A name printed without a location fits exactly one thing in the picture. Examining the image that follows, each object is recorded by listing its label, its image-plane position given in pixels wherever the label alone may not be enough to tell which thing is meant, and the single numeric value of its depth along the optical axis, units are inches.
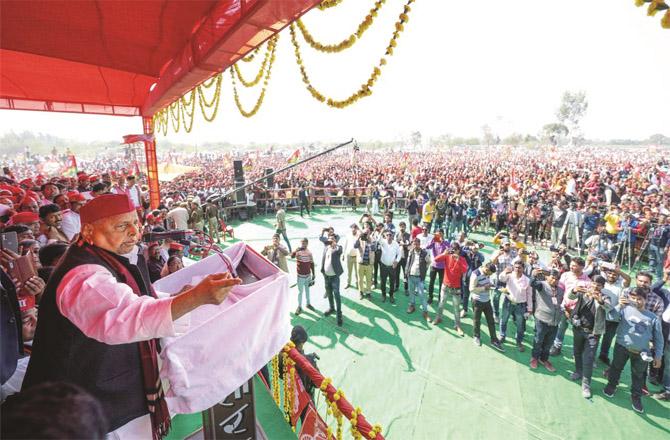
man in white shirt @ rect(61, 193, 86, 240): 212.4
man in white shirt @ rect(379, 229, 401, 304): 305.4
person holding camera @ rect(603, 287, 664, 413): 180.9
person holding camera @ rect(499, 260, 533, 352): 231.0
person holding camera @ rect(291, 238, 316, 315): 278.4
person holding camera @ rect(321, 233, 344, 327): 268.2
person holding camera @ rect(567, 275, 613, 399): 193.0
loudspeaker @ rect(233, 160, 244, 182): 640.4
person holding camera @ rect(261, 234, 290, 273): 286.8
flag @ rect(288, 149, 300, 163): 799.6
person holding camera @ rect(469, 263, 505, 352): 234.8
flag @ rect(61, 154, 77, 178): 581.4
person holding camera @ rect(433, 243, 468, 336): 254.8
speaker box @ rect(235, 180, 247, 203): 637.3
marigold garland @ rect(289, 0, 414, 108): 176.2
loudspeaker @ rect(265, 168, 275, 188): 698.9
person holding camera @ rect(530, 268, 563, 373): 213.2
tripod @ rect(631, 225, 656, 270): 366.6
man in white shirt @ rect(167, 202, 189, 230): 381.1
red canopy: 158.7
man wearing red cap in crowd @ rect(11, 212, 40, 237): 176.9
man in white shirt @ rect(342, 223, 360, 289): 331.0
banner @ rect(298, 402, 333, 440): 103.0
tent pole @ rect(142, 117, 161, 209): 480.1
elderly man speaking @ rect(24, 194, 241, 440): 50.4
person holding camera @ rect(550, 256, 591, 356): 216.4
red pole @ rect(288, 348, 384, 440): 93.0
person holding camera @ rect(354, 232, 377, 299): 307.9
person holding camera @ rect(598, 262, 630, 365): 204.4
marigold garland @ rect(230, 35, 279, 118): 242.1
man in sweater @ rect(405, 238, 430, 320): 278.7
